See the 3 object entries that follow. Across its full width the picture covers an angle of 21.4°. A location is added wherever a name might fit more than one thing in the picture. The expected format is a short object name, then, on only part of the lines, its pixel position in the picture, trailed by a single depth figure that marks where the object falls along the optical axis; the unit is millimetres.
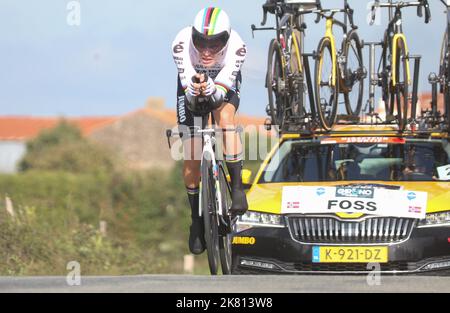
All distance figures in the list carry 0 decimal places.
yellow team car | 9914
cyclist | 9594
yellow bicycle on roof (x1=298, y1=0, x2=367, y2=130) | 12203
